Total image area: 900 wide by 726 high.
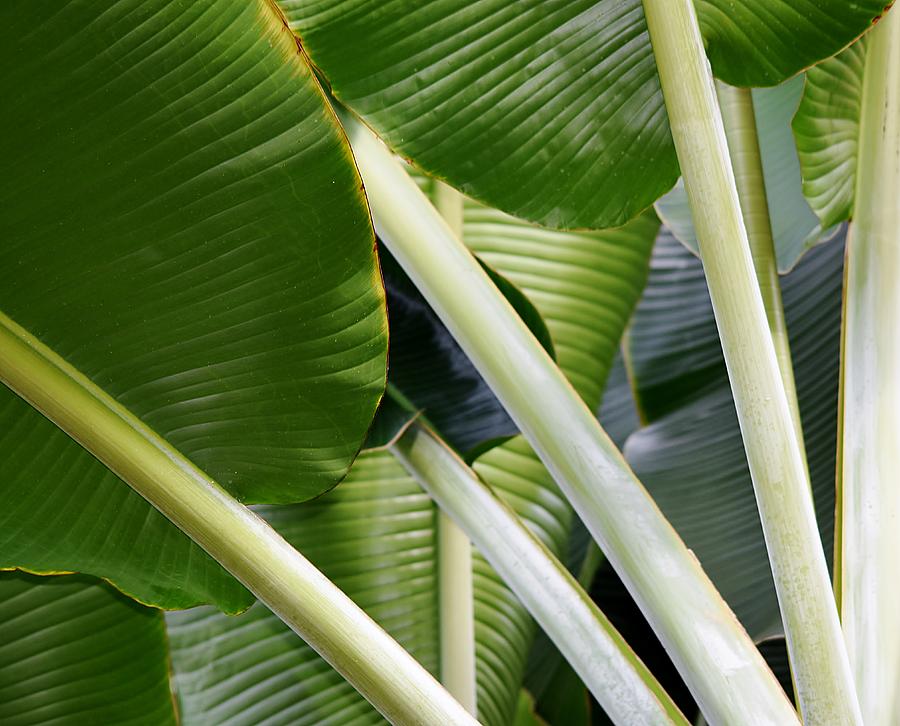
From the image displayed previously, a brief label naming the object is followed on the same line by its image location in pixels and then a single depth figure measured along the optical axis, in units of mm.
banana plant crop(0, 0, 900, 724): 2083
